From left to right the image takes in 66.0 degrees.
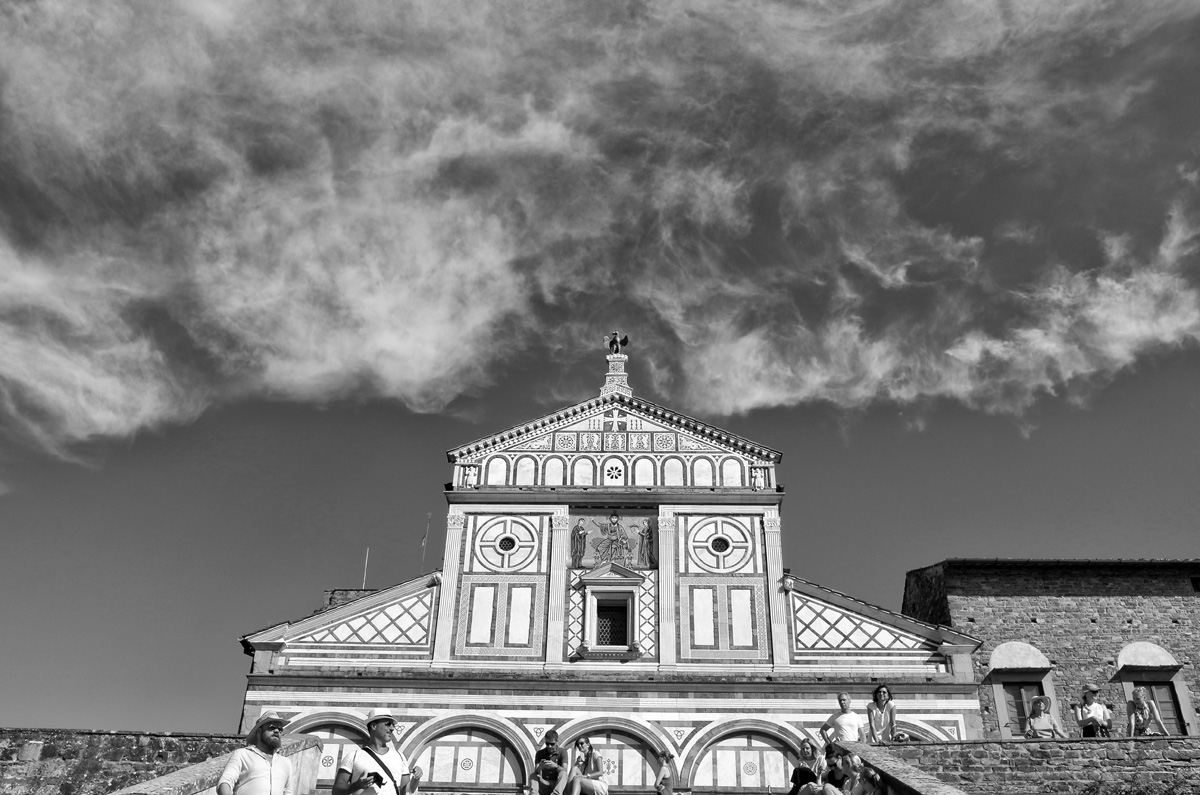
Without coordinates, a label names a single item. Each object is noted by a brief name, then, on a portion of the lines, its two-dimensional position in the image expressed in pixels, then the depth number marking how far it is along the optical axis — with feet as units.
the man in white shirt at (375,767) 23.56
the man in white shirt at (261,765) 22.88
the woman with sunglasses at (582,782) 35.19
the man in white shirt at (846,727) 42.78
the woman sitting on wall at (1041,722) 64.49
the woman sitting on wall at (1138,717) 55.62
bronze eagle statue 91.76
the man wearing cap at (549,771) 36.17
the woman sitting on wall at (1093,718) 51.75
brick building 73.82
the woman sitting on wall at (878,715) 42.45
